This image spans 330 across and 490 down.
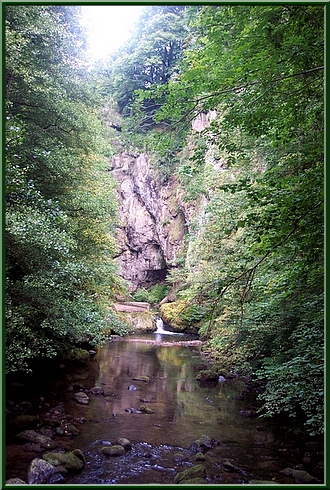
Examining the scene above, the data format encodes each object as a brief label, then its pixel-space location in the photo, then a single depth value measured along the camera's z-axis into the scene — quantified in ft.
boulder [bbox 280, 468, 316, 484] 13.75
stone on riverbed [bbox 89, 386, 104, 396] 25.64
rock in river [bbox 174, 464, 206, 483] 14.14
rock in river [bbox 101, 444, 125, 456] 16.36
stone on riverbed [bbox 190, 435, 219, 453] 17.44
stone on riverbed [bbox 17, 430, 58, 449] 16.37
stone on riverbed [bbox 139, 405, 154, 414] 23.01
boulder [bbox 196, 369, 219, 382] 31.83
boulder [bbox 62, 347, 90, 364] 30.82
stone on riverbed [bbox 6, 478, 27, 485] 11.90
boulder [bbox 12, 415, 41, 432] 17.71
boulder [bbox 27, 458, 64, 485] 13.33
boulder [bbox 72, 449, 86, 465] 15.39
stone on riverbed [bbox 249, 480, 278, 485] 13.76
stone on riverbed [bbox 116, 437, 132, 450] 17.34
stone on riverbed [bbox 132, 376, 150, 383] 30.81
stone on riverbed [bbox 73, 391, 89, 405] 23.42
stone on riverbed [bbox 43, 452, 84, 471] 14.39
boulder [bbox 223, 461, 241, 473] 15.63
